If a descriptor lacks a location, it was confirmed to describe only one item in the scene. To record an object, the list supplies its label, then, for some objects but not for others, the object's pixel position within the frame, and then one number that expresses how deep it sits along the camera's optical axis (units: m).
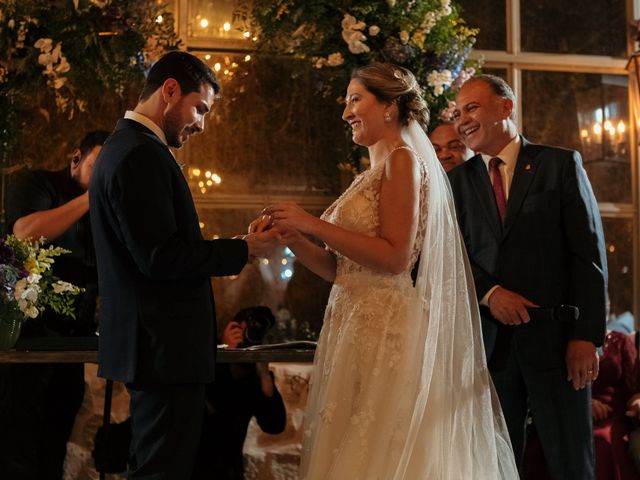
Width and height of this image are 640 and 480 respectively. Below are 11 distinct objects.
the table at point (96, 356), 3.15
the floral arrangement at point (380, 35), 4.10
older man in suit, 3.05
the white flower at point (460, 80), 4.25
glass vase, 3.26
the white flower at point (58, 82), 3.98
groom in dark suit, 2.40
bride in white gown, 2.80
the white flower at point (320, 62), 4.21
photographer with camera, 3.85
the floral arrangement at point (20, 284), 3.24
